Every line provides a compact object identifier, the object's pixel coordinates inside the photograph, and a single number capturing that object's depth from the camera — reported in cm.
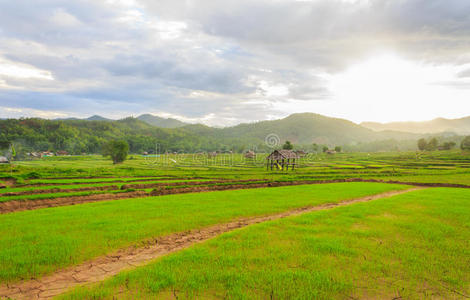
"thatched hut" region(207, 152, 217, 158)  11684
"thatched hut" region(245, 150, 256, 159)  9906
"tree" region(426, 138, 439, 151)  12462
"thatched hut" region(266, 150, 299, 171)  5825
